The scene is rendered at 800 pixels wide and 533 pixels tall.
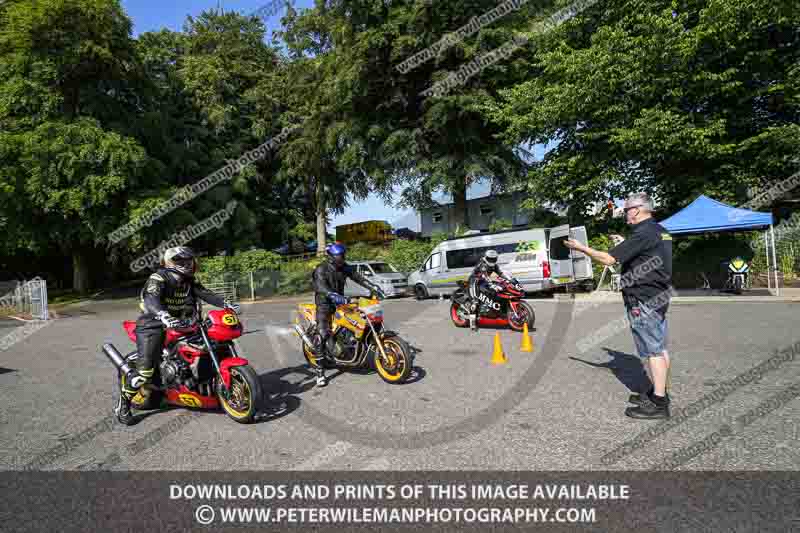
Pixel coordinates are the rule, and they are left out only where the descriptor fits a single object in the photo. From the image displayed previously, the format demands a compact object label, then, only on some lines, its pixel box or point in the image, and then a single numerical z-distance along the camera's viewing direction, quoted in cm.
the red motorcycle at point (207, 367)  495
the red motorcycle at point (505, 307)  1028
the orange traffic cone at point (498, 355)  748
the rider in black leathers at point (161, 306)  496
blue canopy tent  1508
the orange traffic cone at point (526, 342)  829
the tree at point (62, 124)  2389
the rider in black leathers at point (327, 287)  671
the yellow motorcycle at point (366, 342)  636
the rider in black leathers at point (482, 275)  1057
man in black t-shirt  456
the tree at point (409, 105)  2509
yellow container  4216
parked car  2188
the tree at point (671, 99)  1828
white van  1738
